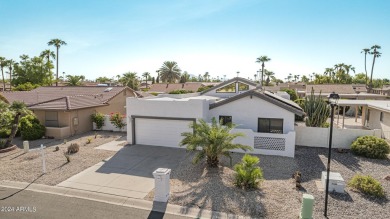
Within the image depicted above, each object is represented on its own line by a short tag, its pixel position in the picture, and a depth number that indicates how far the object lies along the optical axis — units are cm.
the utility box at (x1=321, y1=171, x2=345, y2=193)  978
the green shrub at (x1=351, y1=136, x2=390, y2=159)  1422
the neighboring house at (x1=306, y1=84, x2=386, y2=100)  3763
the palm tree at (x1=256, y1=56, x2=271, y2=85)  6631
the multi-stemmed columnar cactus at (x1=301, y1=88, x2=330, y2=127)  1866
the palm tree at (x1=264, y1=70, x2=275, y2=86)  9369
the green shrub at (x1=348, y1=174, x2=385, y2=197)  955
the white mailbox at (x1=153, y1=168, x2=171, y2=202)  920
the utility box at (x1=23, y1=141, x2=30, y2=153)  1570
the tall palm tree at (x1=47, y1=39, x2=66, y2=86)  5500
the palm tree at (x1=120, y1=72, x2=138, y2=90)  5403
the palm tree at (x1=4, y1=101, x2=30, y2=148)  1684
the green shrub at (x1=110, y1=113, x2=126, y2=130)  2231
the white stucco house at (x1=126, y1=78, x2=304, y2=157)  1520
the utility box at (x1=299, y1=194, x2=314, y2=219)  769
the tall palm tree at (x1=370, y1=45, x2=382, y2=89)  6037
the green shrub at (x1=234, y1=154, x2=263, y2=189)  1014
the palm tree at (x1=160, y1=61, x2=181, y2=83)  6875
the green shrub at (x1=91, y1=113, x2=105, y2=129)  2305
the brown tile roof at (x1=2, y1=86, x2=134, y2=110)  2177
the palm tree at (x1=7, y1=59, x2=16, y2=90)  5944
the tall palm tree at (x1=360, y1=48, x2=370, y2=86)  6387
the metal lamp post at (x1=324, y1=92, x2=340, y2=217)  827
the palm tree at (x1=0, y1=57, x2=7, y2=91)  5926
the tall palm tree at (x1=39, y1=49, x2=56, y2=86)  5366
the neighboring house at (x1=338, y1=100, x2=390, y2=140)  1970
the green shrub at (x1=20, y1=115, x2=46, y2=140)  1958
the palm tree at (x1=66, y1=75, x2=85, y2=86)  4656
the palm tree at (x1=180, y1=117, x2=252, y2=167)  1193
